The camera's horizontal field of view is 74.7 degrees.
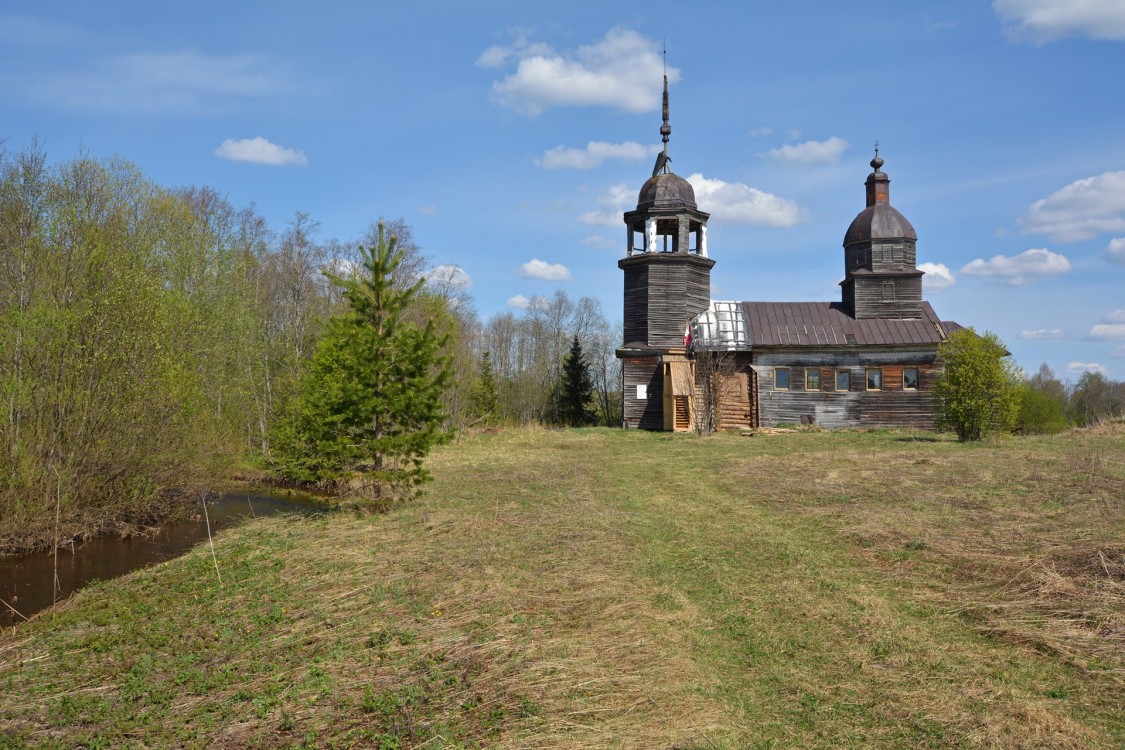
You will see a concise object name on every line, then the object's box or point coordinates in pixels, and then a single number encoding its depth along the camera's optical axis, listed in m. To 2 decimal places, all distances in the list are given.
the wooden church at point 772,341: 30.31
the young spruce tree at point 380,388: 12.05
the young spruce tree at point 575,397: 38.72
